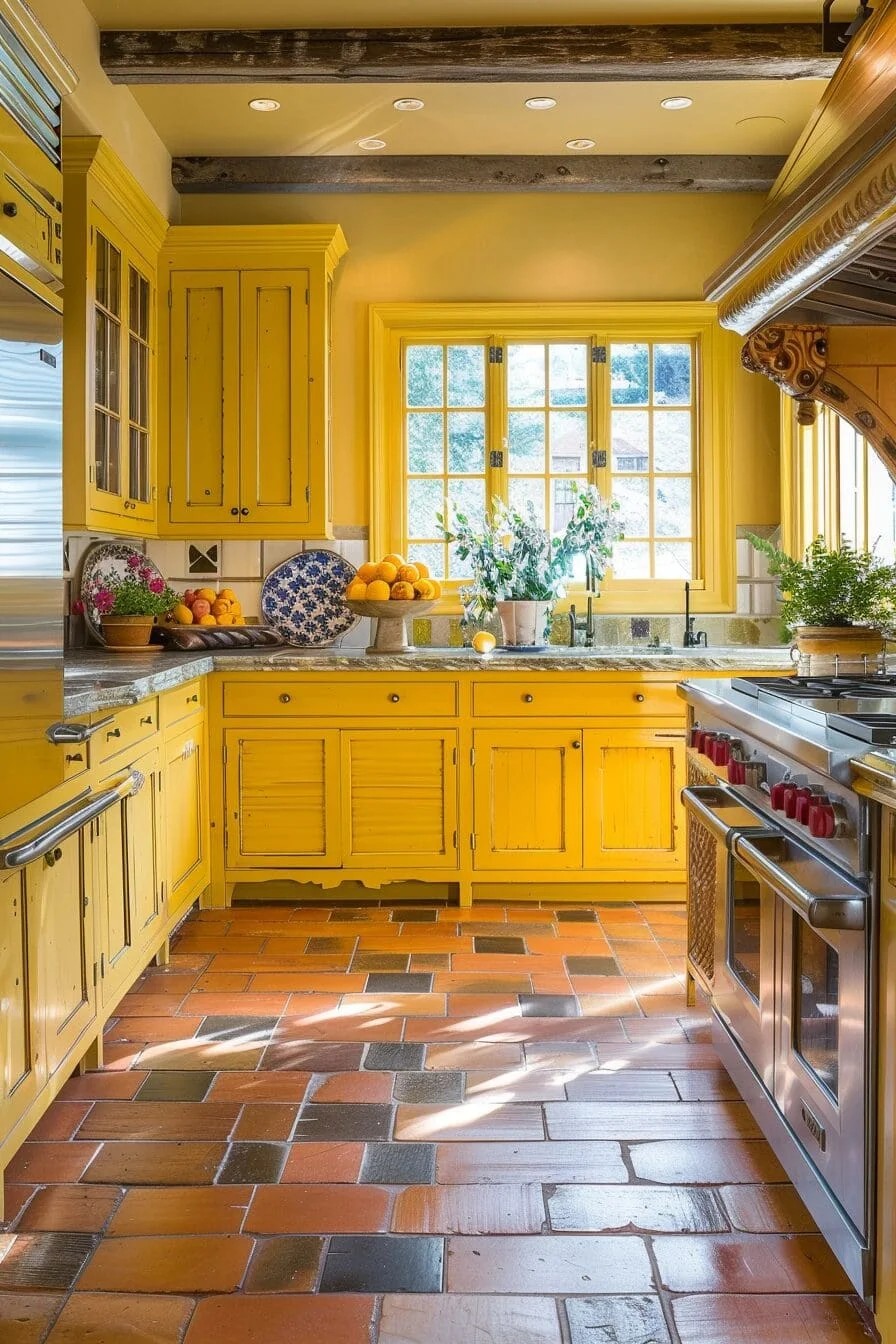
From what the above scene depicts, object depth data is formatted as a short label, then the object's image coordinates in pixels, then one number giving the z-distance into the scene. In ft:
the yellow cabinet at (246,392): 15.74
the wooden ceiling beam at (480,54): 12.82
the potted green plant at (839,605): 8.88
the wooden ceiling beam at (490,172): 16.34
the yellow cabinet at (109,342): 12.33
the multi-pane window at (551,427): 16.96
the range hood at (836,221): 5.55
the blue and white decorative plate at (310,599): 16.80
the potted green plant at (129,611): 14.30
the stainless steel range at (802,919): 5.67
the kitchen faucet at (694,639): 16.14
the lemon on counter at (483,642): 14.85
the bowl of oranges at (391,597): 15.05
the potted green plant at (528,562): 15.48
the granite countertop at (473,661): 13.99
